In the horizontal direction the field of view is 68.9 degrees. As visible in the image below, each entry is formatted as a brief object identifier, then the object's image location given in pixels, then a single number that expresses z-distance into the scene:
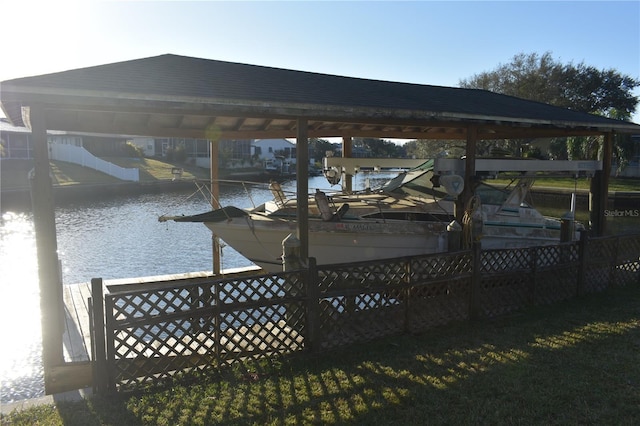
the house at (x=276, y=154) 59.12
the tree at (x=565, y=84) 38.56
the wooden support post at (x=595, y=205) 9.05
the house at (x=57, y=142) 38.28
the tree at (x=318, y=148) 77.31
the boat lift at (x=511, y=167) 7.59
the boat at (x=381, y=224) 8.47
